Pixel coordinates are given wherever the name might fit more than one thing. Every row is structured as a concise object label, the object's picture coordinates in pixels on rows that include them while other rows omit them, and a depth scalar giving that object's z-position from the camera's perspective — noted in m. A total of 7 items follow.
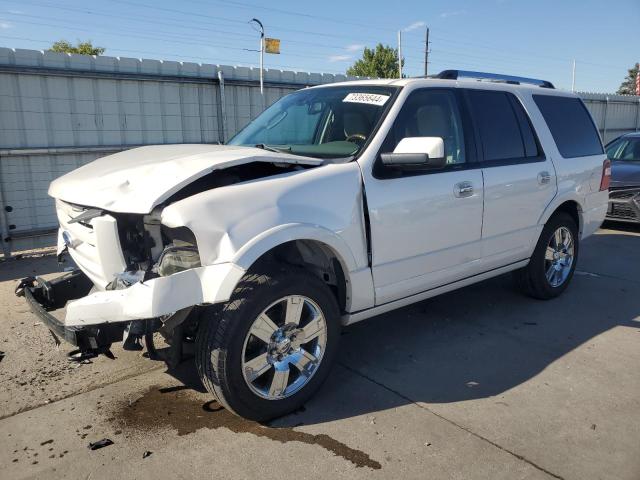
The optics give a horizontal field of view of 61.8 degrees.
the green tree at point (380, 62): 49.91
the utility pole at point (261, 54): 9.33
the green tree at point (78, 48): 40.41
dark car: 8.60
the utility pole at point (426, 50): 48.38
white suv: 2.81
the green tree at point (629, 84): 86.64
